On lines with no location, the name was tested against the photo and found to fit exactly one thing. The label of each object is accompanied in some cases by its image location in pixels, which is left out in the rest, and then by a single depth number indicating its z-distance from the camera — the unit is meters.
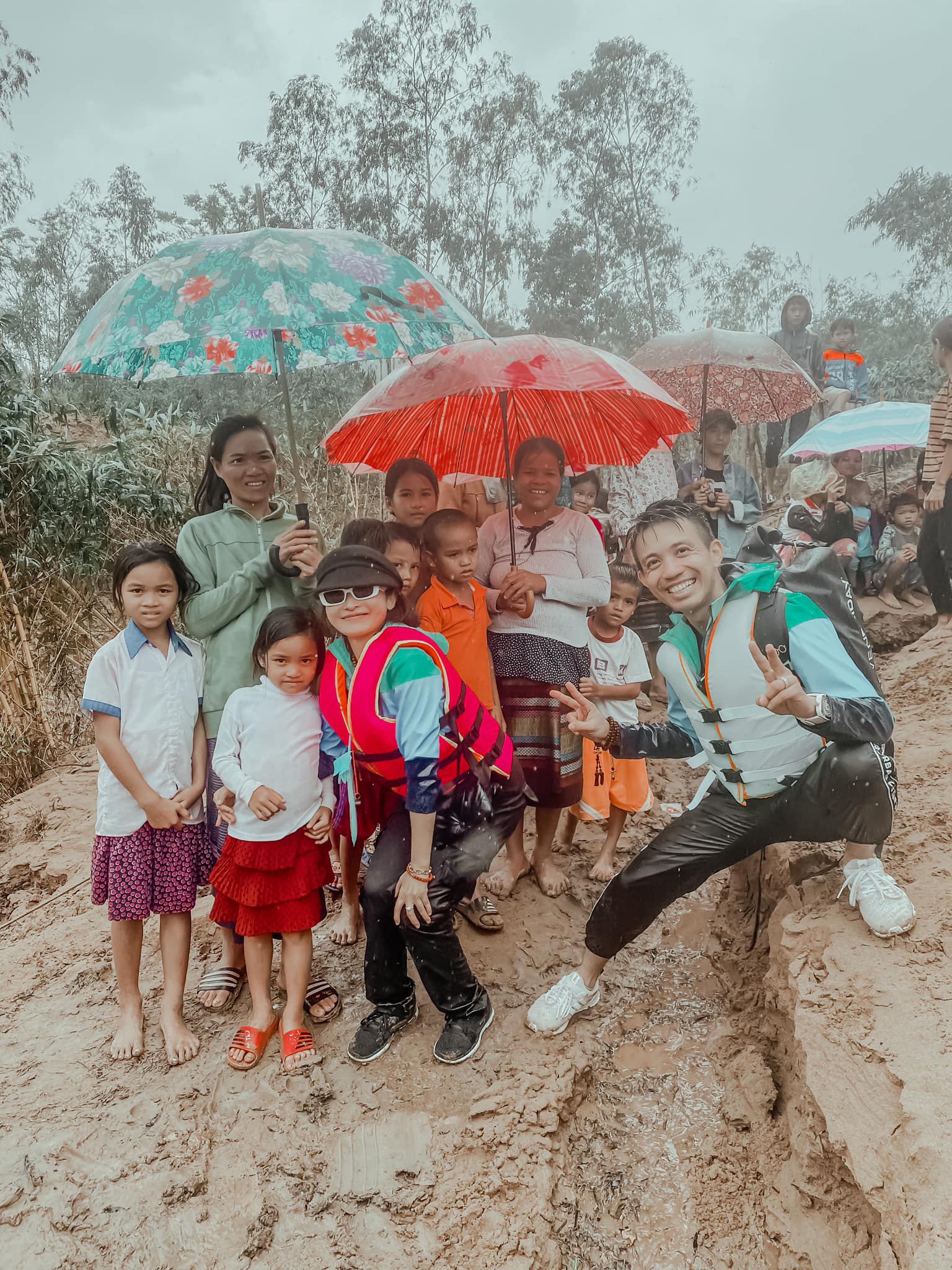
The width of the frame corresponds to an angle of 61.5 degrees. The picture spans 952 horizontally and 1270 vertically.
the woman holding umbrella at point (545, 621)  3.16
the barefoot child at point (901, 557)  6.50
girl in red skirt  2.47
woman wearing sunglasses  2.29
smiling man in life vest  2.25
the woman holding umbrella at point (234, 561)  2.61
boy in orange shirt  2.94
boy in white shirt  3.59
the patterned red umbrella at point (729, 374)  4.21
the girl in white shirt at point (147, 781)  2.52
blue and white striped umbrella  5.76
